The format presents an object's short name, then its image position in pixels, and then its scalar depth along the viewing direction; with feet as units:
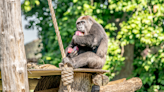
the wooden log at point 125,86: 28.19
